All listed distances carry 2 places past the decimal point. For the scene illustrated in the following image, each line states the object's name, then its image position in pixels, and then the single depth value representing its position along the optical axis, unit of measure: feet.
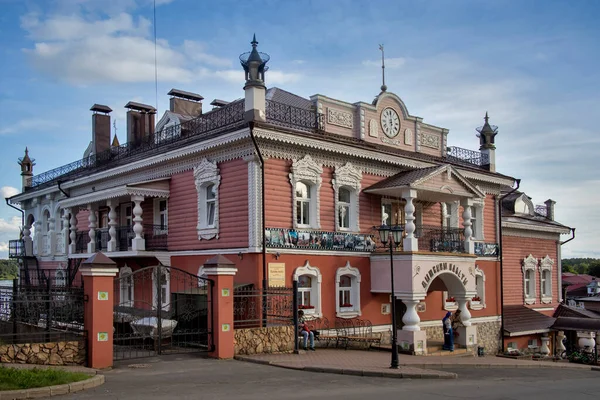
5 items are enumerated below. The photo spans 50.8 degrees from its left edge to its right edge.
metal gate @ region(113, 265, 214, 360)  53.62
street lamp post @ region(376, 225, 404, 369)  53.57
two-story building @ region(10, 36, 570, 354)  65.21
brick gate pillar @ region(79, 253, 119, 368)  46.83
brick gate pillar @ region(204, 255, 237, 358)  52.90
